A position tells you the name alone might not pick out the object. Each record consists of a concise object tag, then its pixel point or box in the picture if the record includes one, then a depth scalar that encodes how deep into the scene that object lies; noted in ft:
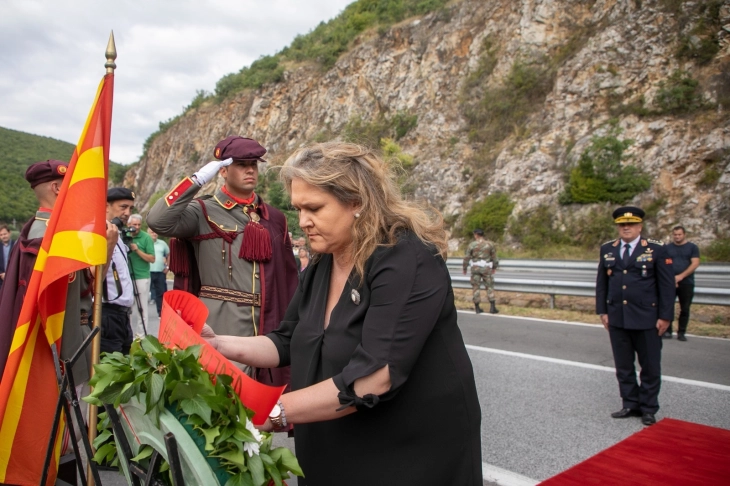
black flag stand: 7.03
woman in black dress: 5.90
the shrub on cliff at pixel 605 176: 65.92
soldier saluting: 12.19
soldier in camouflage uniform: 40.37
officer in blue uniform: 17.10
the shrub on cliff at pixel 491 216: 75.20
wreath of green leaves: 4.85
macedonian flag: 8.96
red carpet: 10.19
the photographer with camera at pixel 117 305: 15.17
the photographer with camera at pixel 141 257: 28.19
